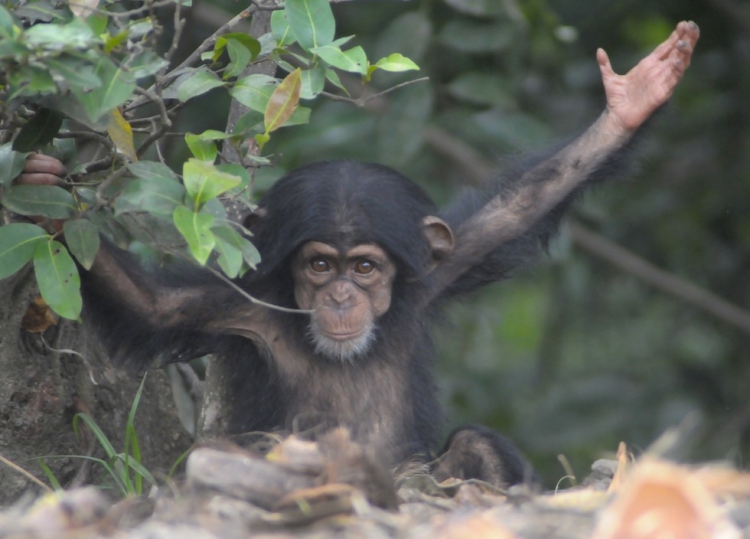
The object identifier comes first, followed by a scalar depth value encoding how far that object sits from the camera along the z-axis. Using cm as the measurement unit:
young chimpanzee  985
